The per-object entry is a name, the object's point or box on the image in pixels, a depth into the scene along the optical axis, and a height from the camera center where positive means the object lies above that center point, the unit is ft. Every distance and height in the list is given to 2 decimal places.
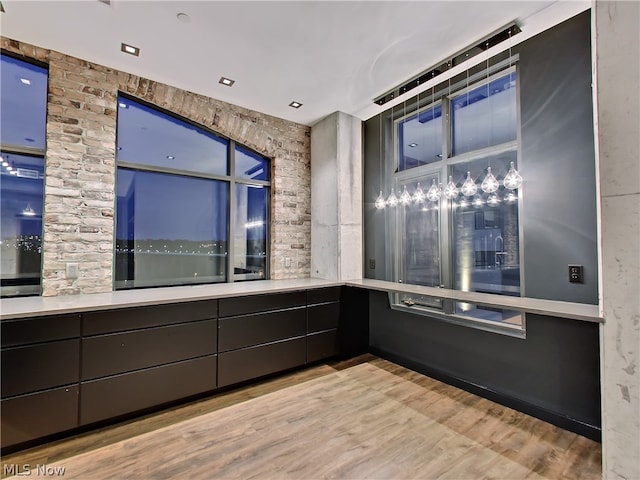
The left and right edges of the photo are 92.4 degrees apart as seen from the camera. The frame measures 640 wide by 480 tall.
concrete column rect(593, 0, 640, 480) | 5.65 +0.36
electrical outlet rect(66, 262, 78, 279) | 9.16 -0.72
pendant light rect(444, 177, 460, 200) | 9.09 +1.69
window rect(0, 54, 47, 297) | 8.90 +2.18
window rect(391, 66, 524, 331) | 9.34 +1.45
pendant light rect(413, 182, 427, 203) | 9.92 +1.68
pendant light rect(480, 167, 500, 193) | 7.92 +1.65
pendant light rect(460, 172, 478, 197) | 8.58 +1.71
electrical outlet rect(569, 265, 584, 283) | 7.64 -0.66
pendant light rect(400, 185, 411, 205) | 10.30 +1.67
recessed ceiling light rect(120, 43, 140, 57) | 8.82 +5.75
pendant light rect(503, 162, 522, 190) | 7.61 +1.70
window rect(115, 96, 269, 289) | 10.90 +1.68
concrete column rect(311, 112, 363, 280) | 13.33 +2.16
